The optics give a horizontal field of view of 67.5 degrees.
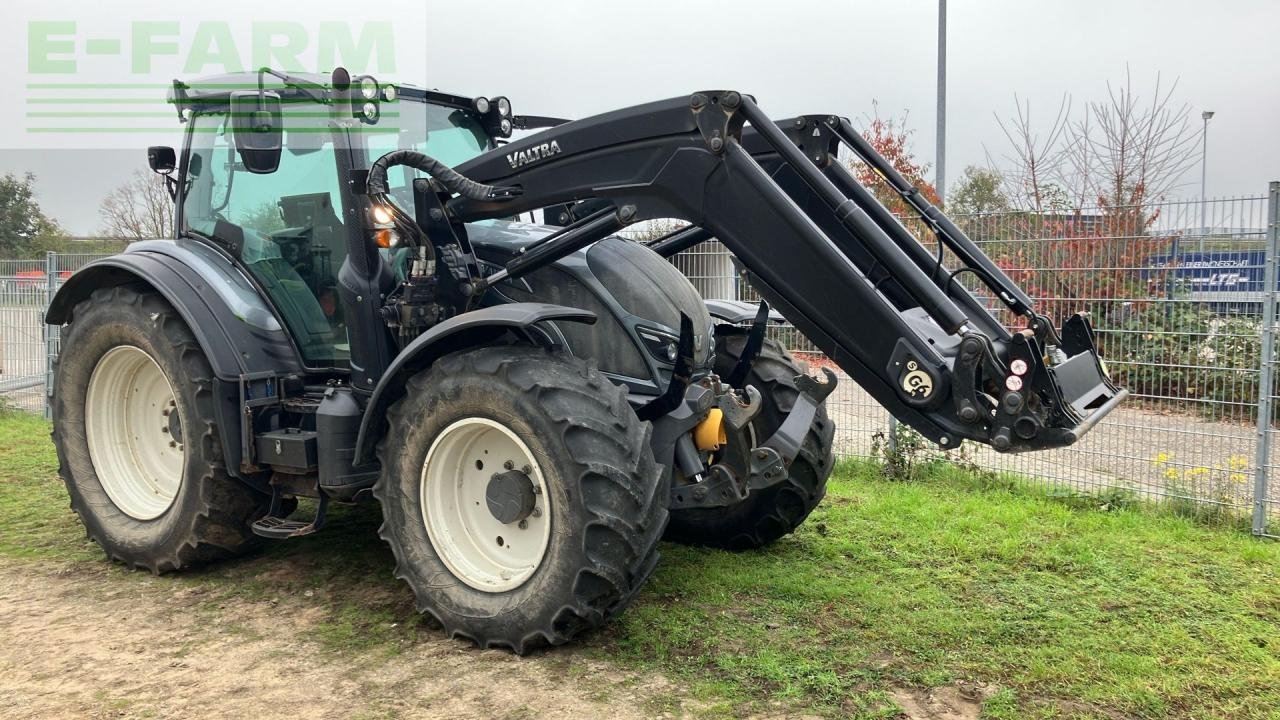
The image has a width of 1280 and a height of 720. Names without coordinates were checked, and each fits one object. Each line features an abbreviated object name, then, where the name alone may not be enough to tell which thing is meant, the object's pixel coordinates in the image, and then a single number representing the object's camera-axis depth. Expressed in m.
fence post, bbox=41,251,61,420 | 10.47
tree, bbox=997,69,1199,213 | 10.54
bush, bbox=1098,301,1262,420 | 6.47
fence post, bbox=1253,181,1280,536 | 6.16
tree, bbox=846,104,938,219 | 16.73
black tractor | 3.69
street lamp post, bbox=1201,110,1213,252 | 6.43
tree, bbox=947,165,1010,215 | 16.56
